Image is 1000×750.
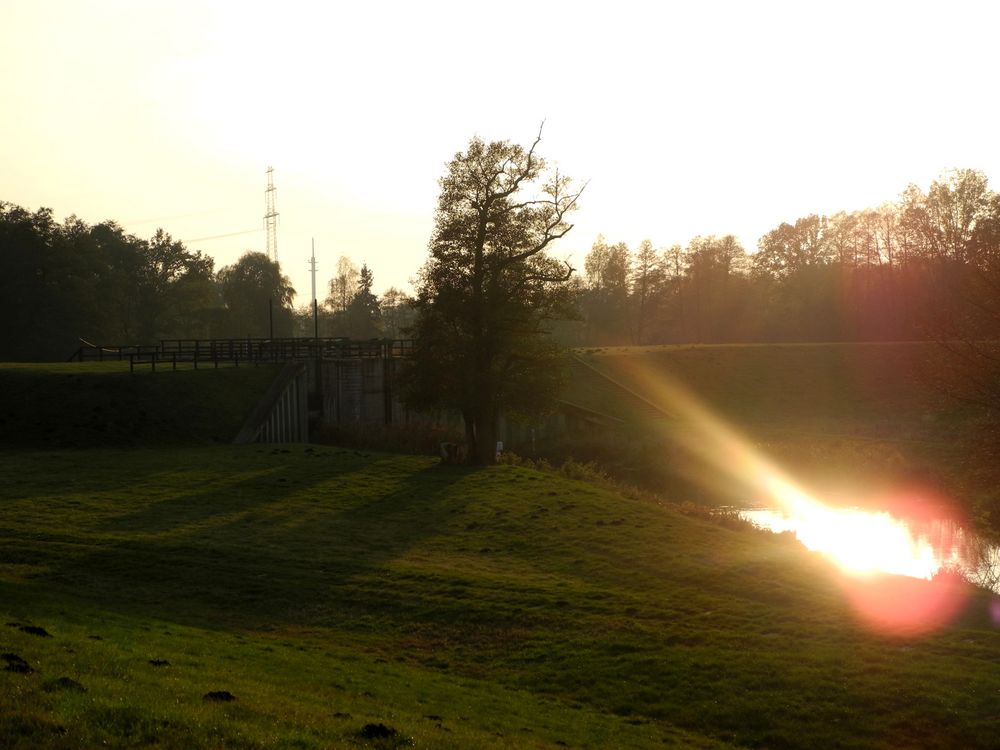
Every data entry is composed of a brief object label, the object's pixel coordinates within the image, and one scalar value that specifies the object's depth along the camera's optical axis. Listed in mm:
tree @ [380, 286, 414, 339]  183125
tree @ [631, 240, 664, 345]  148500
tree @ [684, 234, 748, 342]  143875
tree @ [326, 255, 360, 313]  191500
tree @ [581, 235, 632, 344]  153875
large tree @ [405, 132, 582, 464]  48219
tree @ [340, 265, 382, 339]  167750
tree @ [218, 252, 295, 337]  143250
